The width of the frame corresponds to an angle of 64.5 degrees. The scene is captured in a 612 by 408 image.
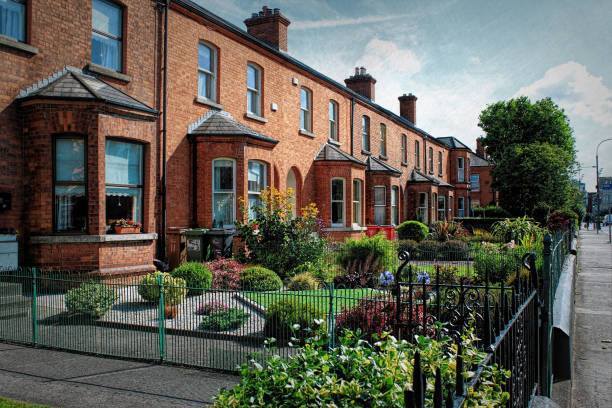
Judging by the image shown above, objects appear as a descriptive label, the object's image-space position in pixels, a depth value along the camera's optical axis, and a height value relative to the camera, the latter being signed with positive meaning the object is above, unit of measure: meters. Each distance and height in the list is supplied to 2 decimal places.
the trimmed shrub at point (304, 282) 10.85 -1.56
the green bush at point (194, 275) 9.95 -1.26
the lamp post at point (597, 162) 45.22 +4.74
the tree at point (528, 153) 34.06 +4.49
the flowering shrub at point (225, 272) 10.95 -1.38
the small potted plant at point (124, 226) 11.45 -0.27
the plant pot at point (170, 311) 8.04 -1.63
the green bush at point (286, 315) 7.04 -1.49
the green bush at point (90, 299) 7.60 -1.34
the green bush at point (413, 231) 24.88 -0.90
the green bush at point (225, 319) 7.18 -1.56
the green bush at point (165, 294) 7.94 -1.31
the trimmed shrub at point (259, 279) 10.57 -1.44
